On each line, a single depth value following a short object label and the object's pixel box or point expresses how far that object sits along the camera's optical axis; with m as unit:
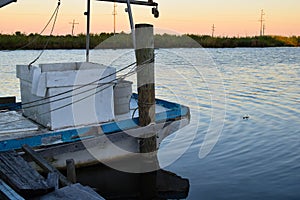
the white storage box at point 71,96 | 7.50
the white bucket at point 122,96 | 8.61
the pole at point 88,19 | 9.63
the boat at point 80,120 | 7.34
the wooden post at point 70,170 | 6.64
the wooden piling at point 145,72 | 7.79
